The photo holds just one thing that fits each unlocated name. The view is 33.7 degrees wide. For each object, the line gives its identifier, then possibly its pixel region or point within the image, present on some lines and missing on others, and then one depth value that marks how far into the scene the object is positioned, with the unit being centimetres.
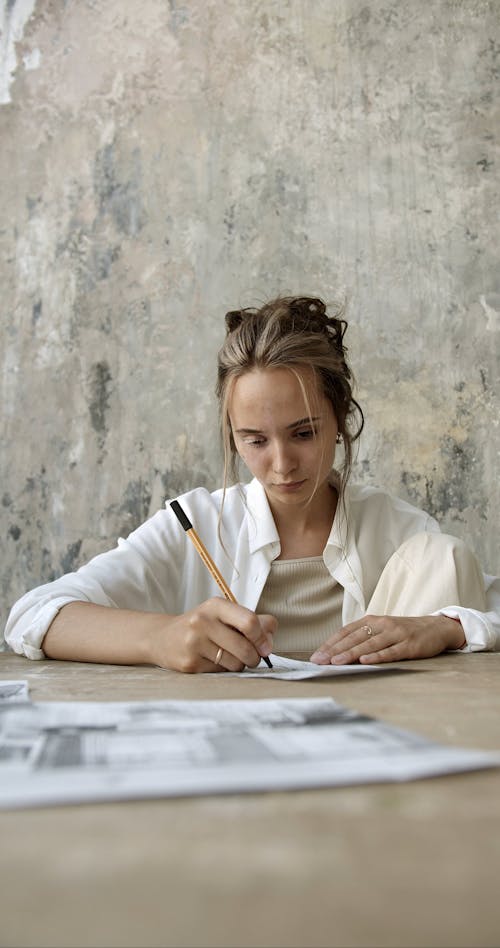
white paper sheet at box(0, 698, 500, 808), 40
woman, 134
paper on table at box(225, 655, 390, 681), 98
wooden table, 26
